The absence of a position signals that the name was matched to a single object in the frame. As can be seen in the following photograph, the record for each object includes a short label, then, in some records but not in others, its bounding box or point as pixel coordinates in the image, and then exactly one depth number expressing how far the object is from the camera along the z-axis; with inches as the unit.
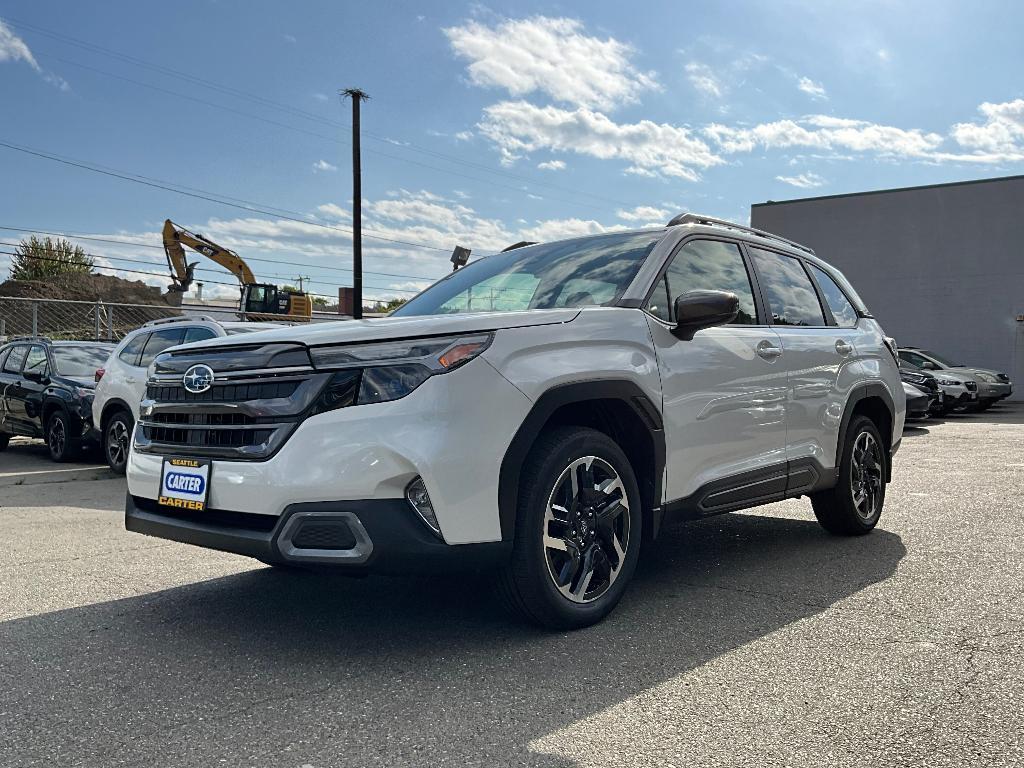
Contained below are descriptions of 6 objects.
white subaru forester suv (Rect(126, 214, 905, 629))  131.2
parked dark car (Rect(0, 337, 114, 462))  433.1
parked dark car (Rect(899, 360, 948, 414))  779.4
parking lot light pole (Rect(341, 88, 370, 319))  1110.4
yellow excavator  1353.3
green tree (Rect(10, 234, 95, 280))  2829.7
